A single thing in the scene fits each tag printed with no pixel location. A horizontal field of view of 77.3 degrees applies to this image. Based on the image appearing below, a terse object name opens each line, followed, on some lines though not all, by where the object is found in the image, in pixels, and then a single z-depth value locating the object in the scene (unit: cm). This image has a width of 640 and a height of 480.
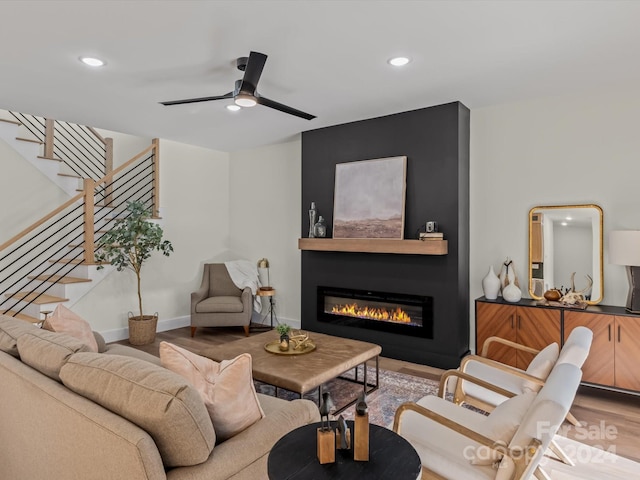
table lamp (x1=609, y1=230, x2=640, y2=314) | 321
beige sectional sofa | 129
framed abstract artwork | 439
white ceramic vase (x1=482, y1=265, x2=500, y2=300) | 400
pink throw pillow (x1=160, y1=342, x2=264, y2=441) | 157
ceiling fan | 289
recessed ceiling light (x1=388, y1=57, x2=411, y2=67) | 305
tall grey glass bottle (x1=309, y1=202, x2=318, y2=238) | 508
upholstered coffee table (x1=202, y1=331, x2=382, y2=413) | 267
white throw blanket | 565
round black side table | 134
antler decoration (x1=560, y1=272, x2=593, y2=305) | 360
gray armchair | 532
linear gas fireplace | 432
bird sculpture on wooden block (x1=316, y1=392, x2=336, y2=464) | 140
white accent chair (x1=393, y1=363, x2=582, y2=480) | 144
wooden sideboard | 320
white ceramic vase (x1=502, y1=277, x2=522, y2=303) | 382
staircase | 468
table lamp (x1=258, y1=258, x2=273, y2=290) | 604
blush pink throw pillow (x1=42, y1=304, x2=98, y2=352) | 262
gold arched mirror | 367
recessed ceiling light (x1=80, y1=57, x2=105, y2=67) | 306
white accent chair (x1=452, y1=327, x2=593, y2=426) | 210
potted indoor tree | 488
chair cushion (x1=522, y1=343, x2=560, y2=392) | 230
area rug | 306
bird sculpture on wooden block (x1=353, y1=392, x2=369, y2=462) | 142
